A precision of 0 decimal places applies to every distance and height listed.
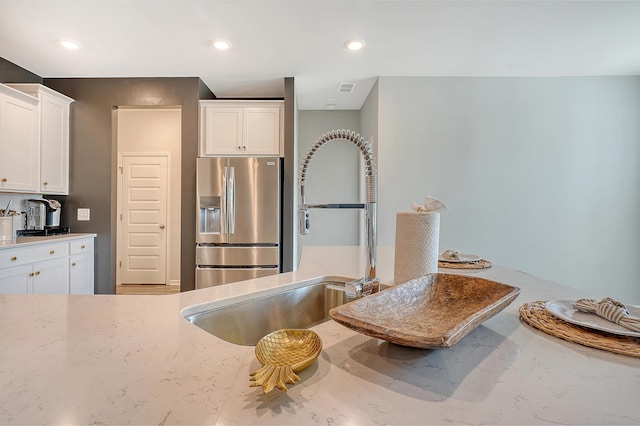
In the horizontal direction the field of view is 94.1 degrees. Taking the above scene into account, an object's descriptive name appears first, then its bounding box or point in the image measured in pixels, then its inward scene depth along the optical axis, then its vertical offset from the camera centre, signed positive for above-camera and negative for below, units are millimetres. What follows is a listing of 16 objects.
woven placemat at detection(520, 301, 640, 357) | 603 -271
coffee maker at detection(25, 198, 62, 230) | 2951 -61
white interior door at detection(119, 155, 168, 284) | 4324 -173
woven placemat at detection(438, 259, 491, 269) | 1458 -265
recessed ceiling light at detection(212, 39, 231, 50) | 2483 +1401
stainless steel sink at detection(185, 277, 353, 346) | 898 -352
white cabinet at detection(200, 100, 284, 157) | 3342 +920
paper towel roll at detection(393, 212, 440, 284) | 970 -108
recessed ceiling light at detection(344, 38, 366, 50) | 2482 +1415
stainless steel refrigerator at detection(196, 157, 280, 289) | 3023 -84
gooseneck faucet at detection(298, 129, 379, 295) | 916 +61
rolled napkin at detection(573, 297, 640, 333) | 648 -232
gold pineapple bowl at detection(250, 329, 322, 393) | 452 -259
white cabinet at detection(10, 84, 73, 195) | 2875 +706
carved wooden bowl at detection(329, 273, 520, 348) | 514 -222
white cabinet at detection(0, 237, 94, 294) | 2236 -525
